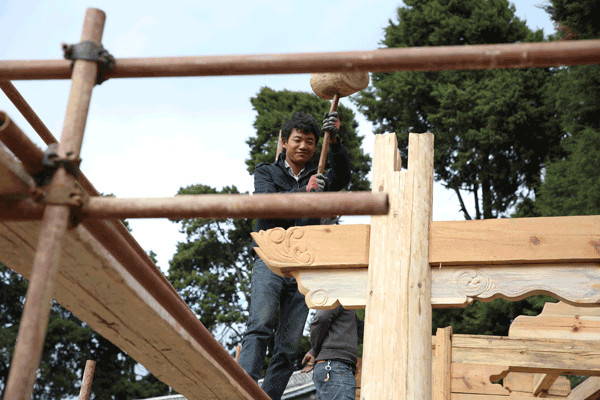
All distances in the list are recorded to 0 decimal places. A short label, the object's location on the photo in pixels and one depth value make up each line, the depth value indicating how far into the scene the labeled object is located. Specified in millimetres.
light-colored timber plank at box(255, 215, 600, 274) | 3439
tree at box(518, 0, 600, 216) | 12422
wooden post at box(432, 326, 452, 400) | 5695
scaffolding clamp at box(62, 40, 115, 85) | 1791
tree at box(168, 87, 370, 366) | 18922
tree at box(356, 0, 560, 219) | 17297
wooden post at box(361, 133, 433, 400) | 3363
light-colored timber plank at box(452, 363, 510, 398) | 5684
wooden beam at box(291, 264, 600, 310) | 3432
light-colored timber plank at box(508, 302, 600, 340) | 5605
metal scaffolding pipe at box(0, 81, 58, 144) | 2498
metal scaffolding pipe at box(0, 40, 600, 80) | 1921
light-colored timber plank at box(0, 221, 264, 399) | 1707
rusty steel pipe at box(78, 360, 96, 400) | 5086
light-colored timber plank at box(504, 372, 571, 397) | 6797
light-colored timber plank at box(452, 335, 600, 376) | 5469
